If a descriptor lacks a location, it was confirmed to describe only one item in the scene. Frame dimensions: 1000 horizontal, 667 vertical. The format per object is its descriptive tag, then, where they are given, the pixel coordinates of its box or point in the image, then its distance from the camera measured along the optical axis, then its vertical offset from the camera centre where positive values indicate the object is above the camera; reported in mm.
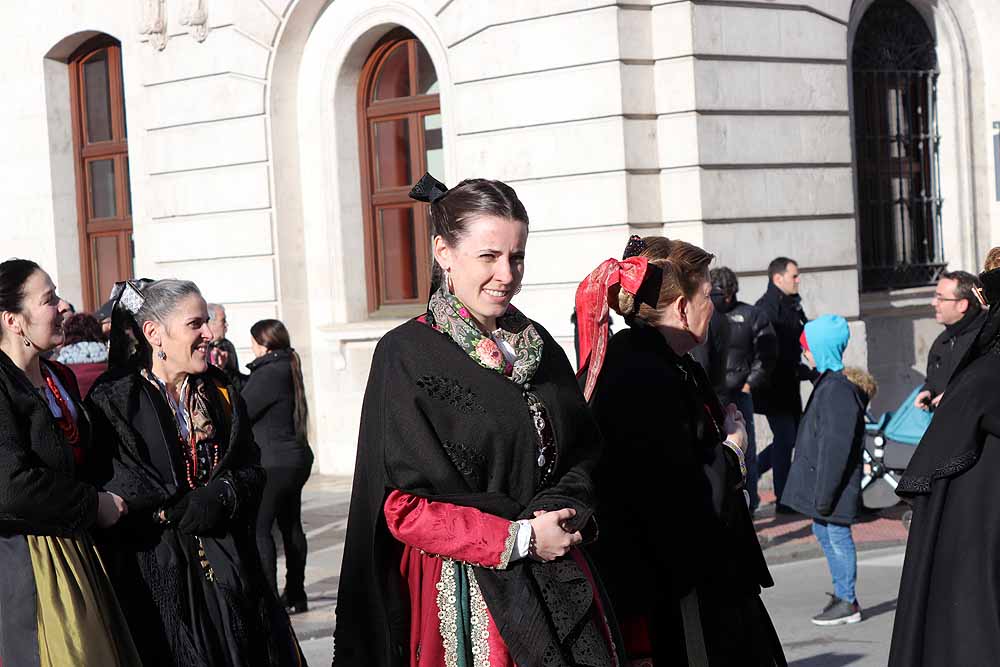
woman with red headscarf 4570 -700
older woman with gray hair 5051 -684
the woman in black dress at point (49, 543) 4812 -784
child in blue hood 8297 -1195
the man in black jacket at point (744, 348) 11836 -717
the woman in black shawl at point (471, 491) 3934 -565
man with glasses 10062 -433
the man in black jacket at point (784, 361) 12578 -865
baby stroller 11891 -1581
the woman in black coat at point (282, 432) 9109 -888
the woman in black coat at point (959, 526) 4723 -874
